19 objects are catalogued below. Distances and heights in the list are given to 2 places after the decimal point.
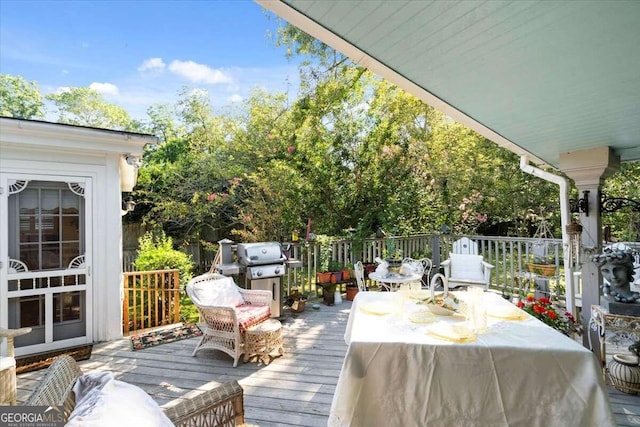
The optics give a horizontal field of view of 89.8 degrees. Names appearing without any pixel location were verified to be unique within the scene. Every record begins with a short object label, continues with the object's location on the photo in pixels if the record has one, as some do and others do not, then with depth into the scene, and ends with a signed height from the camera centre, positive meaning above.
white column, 3.28 +0.05
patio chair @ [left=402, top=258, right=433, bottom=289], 4.83 -0.75
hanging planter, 3.94 -0.55
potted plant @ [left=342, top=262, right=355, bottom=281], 5.89 -0.89
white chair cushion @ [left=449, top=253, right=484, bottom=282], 5.31 -0.77
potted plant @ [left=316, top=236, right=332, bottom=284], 5.67 -0.68
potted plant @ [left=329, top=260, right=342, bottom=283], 5.72 -0.85
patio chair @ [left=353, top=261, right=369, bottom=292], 4.74 -0.77
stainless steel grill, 4.46 -0.59
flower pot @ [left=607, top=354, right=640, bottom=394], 2.67 -1.31
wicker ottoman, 3.31 -1.22
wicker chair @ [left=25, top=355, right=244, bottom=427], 1.30 -0.86
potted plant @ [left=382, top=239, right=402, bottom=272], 6.02 -0.55
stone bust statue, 2.80 -0.49
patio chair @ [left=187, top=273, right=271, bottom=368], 3.29 -0.95
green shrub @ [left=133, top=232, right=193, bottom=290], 4.95 -0.55
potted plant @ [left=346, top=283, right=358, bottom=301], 5.85 -1.25
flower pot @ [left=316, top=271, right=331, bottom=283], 5.66 -0.94
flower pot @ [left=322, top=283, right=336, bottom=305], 5.62 -1.23
